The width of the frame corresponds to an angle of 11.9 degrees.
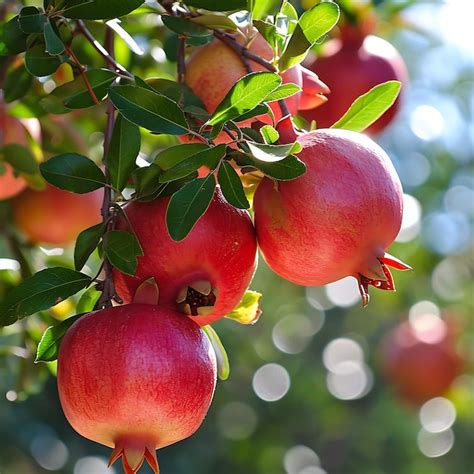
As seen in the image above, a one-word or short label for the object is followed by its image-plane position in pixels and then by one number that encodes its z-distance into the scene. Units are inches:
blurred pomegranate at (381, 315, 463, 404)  133.7
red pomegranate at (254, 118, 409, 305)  46.1
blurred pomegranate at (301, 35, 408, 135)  57.1
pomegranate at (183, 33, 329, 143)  50.6
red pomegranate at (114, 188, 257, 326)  46.8
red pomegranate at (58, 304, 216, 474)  45.0
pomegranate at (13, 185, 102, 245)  62.2
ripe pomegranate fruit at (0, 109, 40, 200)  57.4
